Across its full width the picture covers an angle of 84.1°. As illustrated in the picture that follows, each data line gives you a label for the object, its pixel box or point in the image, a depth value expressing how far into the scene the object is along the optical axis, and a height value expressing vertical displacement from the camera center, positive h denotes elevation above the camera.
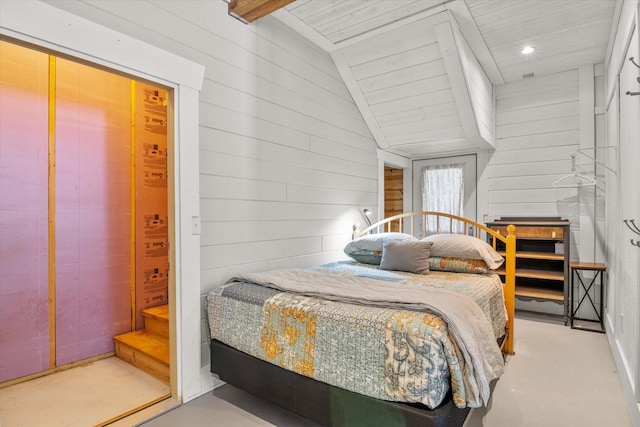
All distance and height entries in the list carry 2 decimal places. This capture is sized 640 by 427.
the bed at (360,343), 1.43 -0.61
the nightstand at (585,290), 3.48 -0.82
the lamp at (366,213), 3.96 +0.00
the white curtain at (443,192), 4.55 +0.28
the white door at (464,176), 4.50 +0.47
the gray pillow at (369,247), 3.21 -0.31
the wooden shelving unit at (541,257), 3.65 -0.46
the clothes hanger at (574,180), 3.72 +0.35
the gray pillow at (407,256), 2.81 -0.35
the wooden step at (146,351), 2.46 -1.01
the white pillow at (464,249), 2.78 -0.29
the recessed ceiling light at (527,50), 3.42 +1.59
